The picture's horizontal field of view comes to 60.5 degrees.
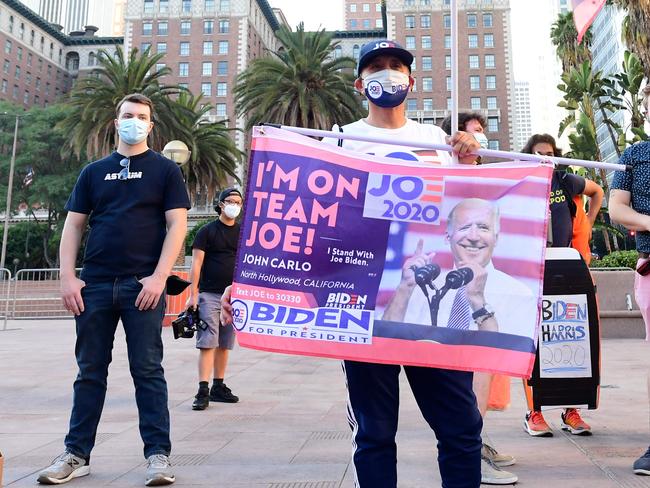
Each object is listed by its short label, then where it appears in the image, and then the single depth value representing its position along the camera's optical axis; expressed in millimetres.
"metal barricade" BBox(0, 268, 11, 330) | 20008
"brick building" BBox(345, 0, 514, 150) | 74000
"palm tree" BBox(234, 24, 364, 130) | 28891
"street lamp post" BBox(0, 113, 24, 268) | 38381
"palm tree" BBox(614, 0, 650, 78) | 21250
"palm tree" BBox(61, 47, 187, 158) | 27891
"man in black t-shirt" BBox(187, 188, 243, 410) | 5754
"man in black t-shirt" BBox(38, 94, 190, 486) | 3348
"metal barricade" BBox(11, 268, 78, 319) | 20469
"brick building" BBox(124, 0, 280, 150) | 74250
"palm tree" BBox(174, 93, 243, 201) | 33094
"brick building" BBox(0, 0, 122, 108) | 75125
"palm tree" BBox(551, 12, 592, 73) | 35469
